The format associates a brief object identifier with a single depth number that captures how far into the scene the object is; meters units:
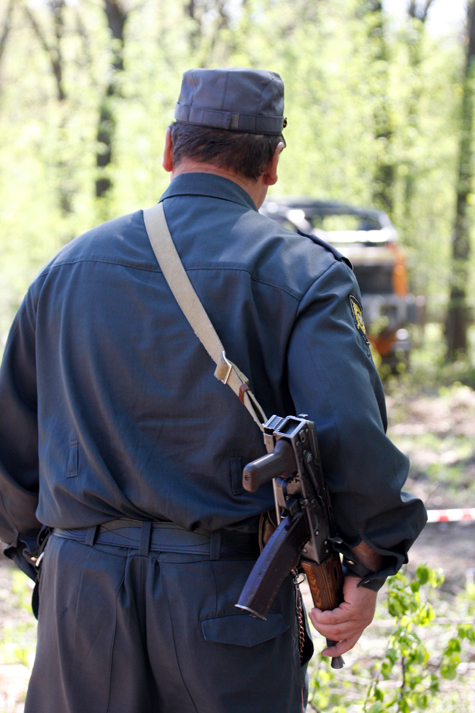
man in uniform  2.96
